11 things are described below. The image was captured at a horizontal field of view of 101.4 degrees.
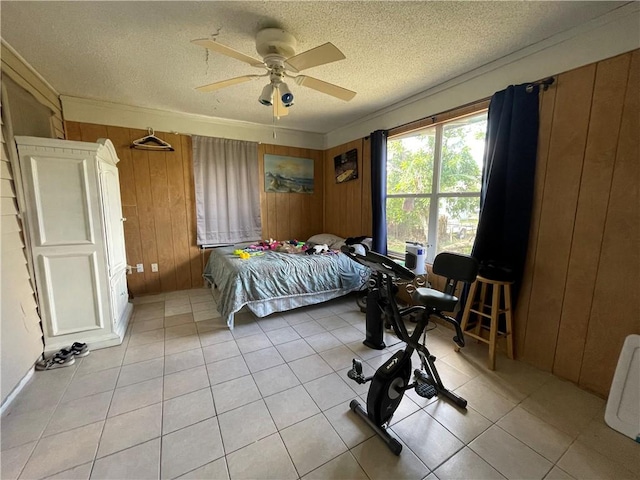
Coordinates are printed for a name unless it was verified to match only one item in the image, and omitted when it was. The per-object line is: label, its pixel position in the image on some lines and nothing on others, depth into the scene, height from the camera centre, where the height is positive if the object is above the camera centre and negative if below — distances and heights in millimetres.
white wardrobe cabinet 1954 -289
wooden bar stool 2006 -897
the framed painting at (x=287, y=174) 4215 +470
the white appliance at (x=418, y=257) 2746 -557
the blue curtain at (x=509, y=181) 1968 +182
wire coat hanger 3328 +752
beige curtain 3719 +176
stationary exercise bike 1340 -638
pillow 3857 -570
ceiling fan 1573 +898
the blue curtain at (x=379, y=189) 3291 +179
